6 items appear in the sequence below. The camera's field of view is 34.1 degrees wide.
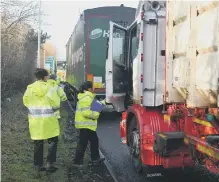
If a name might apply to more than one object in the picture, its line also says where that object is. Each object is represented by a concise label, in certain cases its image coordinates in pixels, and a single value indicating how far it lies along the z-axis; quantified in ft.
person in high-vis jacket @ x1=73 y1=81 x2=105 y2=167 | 19.70
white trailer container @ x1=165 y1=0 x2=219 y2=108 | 11.44
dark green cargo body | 36.06
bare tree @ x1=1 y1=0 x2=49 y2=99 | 37.22
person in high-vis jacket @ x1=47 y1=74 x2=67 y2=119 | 17.93
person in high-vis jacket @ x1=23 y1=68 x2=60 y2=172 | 17.63
